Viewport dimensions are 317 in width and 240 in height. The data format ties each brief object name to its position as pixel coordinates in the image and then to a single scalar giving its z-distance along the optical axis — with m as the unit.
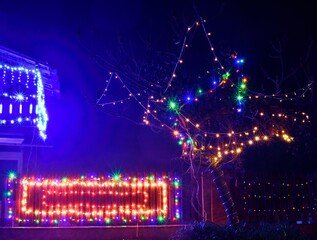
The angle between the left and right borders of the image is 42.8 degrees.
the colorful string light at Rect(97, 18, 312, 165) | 9.69
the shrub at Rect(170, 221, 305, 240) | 7.64
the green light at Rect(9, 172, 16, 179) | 11.34
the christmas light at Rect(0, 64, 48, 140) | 13.43
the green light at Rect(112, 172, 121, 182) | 11.73
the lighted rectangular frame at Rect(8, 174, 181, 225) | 11.41
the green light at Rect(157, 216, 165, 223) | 11.53
